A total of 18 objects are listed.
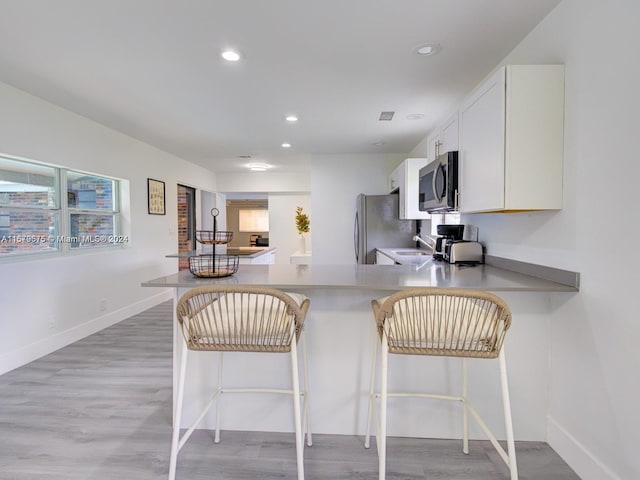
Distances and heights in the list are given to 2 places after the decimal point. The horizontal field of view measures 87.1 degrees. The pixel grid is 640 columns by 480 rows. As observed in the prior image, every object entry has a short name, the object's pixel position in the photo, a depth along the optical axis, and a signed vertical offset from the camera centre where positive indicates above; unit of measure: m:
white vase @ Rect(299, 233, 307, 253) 6.73 -0.34
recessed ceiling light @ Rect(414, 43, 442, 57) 2.09 +1.12
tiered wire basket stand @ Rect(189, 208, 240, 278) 1.86 -0.22
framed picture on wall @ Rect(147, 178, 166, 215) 4.74 +0.46
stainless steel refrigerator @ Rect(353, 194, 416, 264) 4.61 -0.01
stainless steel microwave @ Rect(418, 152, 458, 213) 2.35 +0.32
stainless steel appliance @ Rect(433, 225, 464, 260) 2.85 -0.08
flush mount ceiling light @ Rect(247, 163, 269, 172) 6.01 +1.12
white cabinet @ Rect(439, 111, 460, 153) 2.33 +0.67
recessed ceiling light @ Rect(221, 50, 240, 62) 2.15 +1.12
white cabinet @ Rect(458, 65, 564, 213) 1.68 +0.45
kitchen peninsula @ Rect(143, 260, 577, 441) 1.80 -0.81
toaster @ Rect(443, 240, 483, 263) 2.52 -0.19
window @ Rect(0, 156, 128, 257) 2.88 +0.19
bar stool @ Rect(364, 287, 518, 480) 1.34 -0.43
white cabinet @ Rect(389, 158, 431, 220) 3.83 +0.45
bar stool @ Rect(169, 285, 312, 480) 1.43 -0.46
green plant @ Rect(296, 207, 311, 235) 6.63 +0.08
